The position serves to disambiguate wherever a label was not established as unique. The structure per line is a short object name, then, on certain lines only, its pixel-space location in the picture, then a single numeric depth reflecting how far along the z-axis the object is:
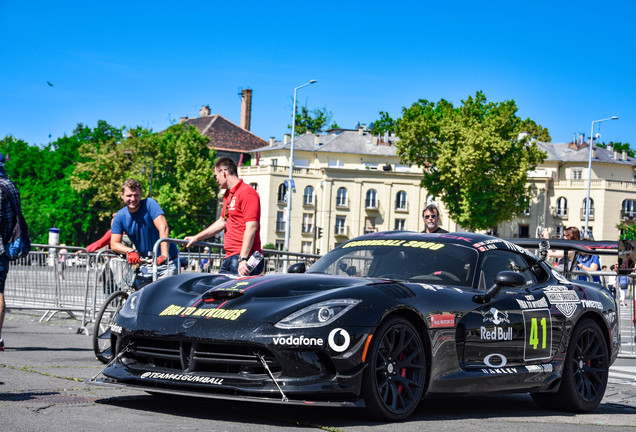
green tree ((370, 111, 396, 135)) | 114.88
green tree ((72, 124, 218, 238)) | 85.62
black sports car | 5.70
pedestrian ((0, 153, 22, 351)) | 8.94
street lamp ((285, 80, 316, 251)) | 68.19
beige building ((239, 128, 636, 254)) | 102.94
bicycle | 9.49
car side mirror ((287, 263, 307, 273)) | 7.50
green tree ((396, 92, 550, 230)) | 79.06
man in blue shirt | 10.50
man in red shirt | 9.01
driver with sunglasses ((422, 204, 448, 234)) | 11.38
